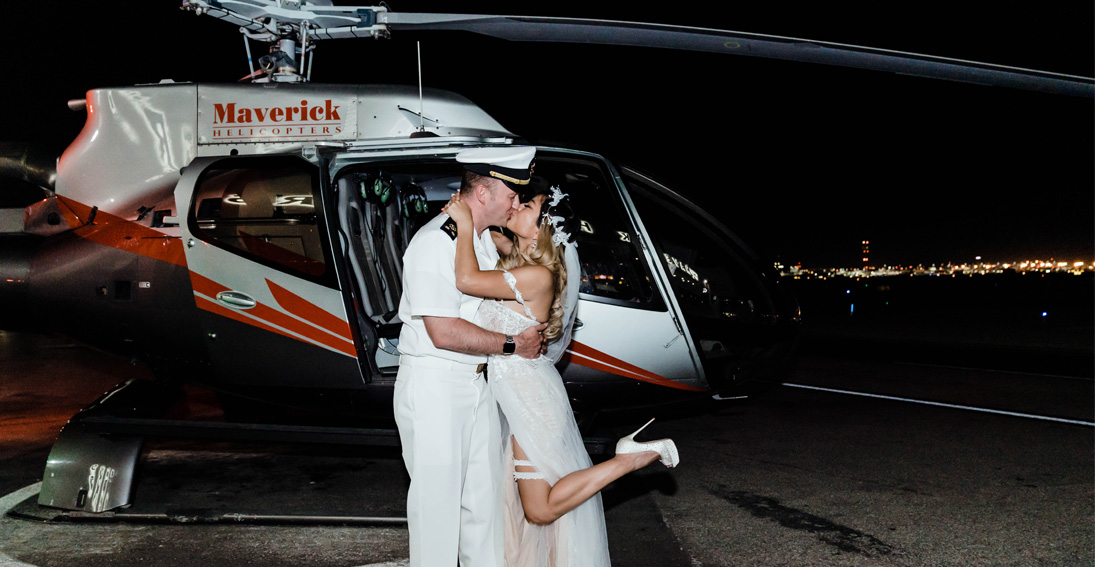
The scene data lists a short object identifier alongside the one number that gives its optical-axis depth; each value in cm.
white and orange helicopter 422
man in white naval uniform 258
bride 282
